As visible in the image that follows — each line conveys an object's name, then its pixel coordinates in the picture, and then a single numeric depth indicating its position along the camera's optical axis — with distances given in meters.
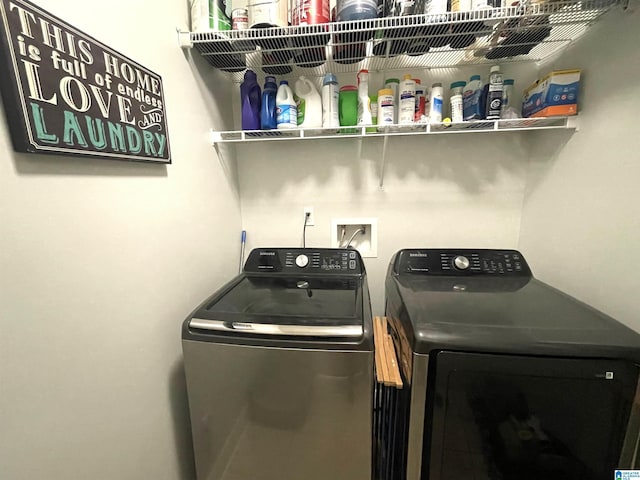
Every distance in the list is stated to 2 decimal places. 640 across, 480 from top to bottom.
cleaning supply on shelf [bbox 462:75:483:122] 1.26
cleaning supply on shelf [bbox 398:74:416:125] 1.25
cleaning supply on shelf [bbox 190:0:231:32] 1.09
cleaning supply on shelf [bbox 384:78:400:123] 1.32
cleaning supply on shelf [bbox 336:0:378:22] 1.02
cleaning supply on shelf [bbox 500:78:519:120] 1.24
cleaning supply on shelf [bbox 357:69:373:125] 1.26
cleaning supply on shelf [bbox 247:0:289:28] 1.04
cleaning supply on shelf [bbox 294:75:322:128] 1.33
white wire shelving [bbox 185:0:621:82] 0.99
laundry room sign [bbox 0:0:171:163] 0.54
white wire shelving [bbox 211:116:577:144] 1.17
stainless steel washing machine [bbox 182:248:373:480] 0.85
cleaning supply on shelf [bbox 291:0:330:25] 1.05
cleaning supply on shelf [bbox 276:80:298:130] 1.28
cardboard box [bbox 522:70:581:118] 1.11
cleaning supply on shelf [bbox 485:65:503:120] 1.22
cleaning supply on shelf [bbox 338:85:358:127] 1.31
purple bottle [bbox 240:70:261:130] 1.33
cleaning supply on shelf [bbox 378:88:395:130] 1.24
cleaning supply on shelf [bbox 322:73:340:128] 1.29
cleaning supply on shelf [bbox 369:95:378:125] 1.33
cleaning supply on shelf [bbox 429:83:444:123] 1.25
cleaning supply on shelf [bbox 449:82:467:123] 1.25
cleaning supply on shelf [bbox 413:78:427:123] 1.33
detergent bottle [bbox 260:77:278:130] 1.31
